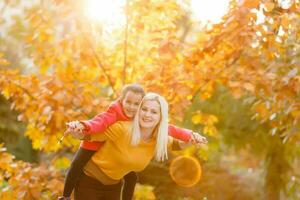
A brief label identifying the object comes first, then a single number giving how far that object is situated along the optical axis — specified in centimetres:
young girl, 584
